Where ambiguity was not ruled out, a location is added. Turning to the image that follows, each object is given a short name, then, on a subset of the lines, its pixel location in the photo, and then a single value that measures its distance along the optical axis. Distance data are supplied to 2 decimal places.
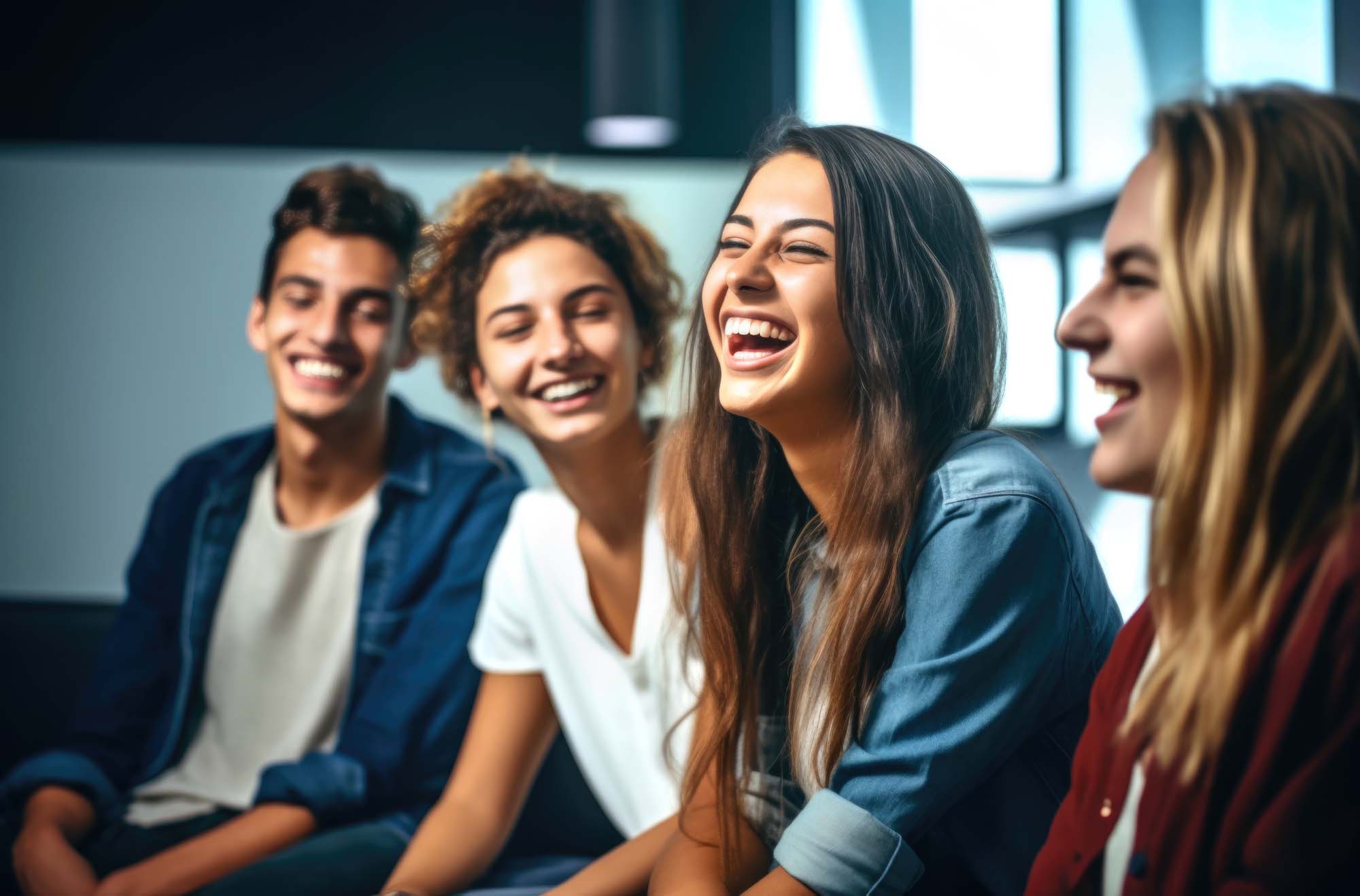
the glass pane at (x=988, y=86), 5.01
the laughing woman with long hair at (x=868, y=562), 1.23
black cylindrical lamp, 3.04
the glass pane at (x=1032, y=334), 4.97
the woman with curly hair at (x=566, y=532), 1.86
